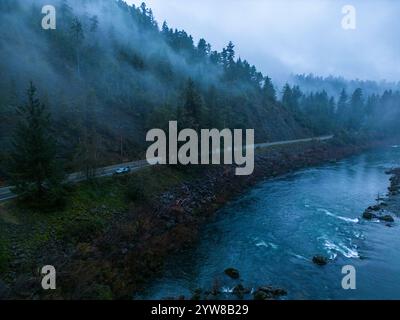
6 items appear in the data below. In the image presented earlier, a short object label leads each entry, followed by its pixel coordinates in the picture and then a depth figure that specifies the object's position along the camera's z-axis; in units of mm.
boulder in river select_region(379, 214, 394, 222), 35719
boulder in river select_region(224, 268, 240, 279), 24125
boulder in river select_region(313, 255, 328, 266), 25969
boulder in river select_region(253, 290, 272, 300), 21111
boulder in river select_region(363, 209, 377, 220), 36522
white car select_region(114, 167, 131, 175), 39212
